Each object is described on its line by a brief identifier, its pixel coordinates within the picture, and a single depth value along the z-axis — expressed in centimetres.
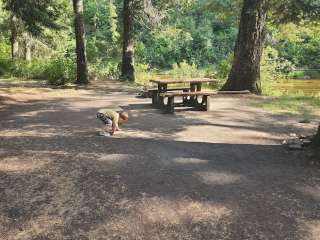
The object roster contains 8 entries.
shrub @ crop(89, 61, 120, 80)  1417
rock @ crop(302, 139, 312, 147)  506
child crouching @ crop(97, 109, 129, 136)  573
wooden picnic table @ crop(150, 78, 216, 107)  798
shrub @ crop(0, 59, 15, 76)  1569
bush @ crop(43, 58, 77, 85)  1216
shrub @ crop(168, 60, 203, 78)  1574
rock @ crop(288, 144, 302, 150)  503
